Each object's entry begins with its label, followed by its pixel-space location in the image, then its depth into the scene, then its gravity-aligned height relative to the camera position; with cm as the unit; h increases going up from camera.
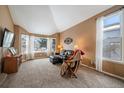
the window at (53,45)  650 +8
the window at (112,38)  247 +32
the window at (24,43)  499 +20
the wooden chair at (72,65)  251 -69
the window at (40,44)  608 +16
